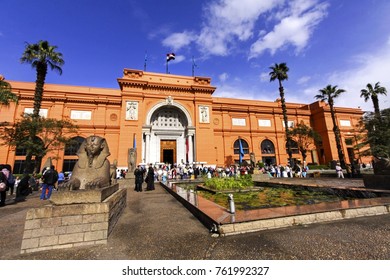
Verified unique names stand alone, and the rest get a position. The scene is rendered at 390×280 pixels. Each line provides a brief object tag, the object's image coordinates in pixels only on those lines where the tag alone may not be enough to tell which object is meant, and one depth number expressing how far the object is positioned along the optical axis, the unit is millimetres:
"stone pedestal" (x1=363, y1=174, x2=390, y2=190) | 6371
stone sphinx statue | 3793
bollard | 3758
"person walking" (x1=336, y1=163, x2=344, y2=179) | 15114
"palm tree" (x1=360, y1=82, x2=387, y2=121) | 22500
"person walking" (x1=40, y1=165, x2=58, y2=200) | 7992
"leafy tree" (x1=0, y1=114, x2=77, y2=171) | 13914
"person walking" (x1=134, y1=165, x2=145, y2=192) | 10439
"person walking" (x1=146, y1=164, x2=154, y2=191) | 10742
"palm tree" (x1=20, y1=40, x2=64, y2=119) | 14344
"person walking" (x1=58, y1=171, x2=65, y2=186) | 11825
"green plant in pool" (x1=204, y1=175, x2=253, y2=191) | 8255
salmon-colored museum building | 21625
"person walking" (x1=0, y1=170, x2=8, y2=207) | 6664
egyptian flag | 26791
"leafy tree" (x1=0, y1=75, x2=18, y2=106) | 10227
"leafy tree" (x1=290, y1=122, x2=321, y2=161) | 23656
